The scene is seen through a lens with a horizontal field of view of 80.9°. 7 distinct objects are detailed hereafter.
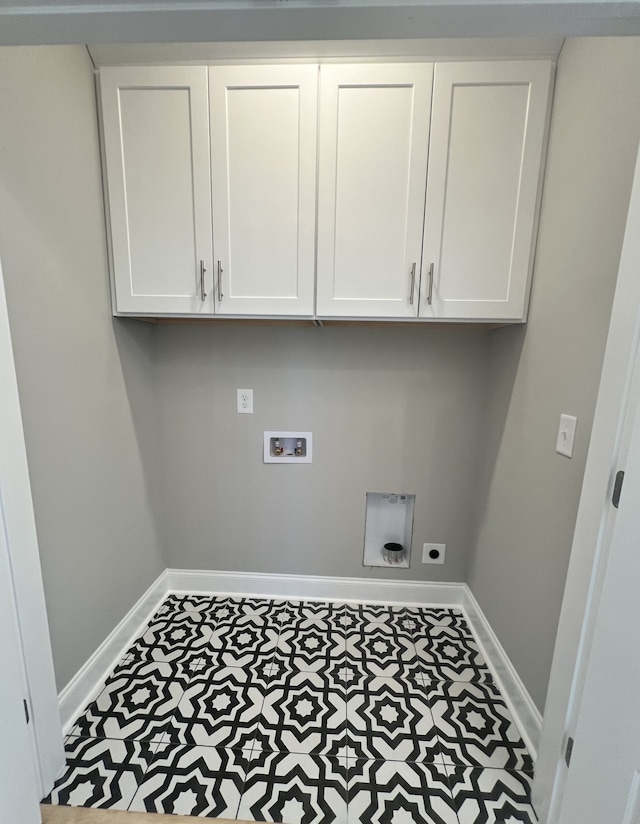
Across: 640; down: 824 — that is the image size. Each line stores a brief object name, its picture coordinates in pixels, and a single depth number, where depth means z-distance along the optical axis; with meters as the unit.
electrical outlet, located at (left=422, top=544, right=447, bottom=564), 2.07
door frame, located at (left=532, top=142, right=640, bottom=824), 0.84
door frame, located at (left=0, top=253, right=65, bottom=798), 1.01
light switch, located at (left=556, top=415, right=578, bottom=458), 1.22
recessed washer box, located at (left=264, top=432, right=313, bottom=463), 2.01
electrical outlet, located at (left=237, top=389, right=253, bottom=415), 1.98
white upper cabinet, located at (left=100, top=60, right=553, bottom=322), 1.42
